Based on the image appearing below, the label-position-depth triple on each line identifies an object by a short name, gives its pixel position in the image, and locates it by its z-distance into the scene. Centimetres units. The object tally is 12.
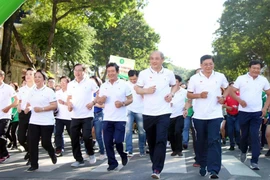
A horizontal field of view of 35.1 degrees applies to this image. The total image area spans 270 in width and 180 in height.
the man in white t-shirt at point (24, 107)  815
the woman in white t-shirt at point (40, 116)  734
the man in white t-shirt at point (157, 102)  653
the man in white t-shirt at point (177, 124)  983
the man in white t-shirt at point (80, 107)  785
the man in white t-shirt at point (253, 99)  768
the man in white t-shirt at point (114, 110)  746
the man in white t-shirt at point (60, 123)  978
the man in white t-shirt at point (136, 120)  976
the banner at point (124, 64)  1916
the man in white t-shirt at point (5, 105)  834
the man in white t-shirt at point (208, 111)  650
